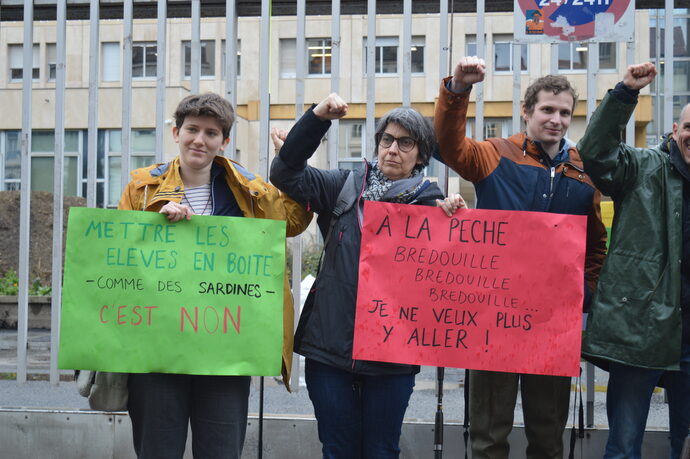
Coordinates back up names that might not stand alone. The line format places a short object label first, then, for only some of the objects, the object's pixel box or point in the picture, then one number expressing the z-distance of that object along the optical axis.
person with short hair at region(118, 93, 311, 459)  3.28
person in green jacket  3.43
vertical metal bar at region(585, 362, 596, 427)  4.61
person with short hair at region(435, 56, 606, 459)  3.67
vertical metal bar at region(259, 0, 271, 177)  4.66
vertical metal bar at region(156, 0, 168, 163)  4.84
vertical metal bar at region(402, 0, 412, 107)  4.72
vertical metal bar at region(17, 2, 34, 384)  4.88
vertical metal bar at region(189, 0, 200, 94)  4.89
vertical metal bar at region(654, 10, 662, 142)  5.78
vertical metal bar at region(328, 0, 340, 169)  4.79
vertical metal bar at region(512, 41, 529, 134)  4.74
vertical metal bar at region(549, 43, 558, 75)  4.63
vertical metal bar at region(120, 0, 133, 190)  4.84
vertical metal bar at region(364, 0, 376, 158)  4.80
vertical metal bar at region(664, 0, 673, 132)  4.69
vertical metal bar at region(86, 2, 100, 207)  4.86
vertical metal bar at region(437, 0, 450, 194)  4.73
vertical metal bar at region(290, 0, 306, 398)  4.82
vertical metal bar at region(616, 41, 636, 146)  4.68
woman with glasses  3.34
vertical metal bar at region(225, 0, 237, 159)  4.82
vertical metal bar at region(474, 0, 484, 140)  4.66
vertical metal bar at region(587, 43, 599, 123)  4.66
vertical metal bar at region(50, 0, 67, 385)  4.84
